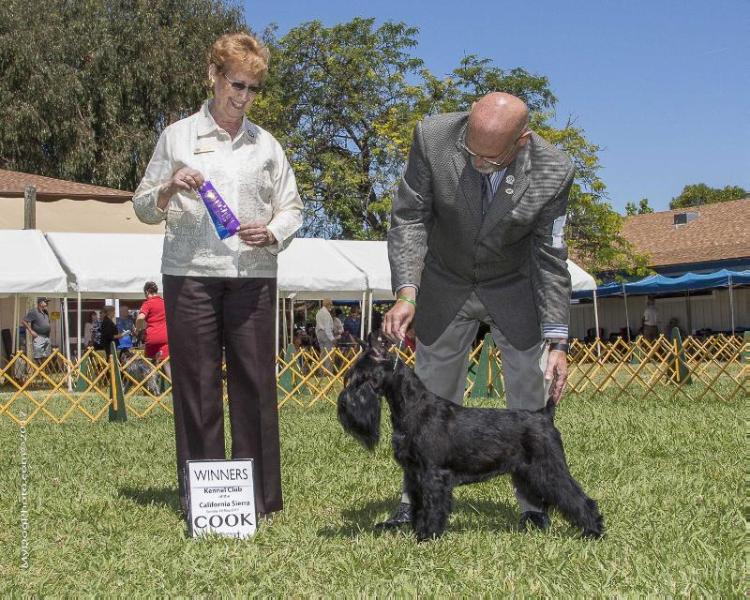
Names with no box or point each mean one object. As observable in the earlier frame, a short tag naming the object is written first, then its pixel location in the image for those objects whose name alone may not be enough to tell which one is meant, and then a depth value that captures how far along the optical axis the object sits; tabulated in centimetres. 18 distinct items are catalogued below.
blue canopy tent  1961
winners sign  361
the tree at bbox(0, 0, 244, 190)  2405
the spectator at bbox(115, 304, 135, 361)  1558
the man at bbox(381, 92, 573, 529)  337
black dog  334
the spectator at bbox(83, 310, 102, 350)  1556
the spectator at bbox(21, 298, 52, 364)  1459
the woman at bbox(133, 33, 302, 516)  385
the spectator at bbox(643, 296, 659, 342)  2055
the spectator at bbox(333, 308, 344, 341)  1666
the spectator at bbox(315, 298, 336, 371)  1636
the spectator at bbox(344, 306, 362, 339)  2063
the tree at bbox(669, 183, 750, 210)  5712
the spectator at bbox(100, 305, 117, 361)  1518
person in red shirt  1095
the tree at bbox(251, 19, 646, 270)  2591
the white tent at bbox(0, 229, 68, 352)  1251
